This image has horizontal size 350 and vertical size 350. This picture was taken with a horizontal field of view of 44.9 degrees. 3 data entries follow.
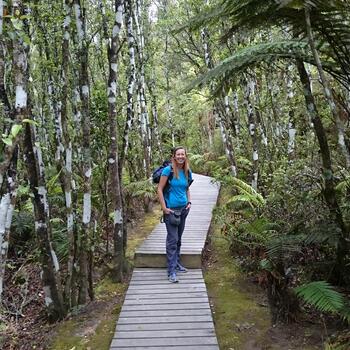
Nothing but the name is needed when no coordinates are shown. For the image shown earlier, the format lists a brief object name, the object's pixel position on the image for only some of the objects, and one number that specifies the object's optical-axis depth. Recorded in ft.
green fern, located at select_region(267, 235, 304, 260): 14.30
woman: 20.33
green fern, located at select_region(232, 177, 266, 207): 23.97
